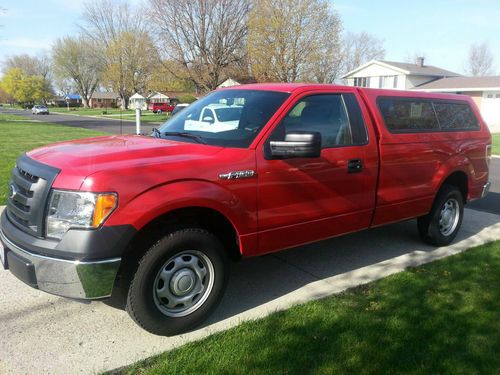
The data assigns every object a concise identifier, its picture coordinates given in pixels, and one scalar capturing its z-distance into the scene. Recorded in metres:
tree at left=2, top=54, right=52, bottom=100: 107.75
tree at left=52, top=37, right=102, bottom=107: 83.06
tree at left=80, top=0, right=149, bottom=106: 55.75
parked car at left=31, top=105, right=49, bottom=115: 62.28
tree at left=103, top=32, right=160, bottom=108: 54.88
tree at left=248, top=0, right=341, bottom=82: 31.48
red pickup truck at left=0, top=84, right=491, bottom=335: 2.90
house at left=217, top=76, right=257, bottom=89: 39.01
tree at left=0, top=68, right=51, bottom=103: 94.00
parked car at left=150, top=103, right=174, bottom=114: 60.53
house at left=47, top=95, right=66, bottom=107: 108.62
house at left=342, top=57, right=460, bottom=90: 43.44
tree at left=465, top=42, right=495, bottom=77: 86.94
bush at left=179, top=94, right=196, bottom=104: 54.11
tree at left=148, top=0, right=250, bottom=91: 37.84
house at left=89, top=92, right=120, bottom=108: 96.62
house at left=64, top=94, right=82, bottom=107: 107.50
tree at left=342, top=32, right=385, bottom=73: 77.06
